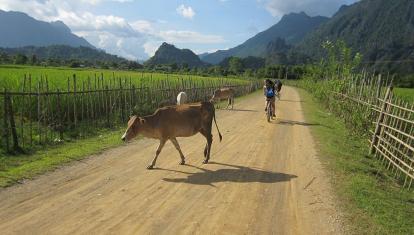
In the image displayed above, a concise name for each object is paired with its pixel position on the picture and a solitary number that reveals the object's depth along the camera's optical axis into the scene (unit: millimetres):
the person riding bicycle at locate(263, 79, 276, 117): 19703
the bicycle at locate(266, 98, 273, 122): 19641
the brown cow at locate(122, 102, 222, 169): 9653
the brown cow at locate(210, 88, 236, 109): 28408
